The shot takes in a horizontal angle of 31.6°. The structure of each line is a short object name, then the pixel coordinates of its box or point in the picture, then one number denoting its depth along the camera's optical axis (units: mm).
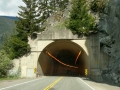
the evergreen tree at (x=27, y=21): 43750
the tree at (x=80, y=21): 40188
